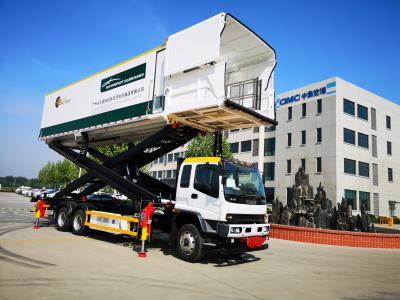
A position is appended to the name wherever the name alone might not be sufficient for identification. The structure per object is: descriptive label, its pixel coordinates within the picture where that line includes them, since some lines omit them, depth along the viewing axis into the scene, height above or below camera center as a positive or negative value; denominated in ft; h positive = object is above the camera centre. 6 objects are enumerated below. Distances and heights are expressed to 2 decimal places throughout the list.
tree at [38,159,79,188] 176.35 +14.41
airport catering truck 24.45 +7.85
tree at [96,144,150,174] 87.97 +14.49
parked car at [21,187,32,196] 172.96 +2.24
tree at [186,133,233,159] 98.58 +18.74
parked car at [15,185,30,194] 193.75 +2.90
